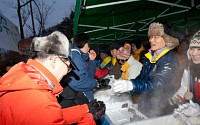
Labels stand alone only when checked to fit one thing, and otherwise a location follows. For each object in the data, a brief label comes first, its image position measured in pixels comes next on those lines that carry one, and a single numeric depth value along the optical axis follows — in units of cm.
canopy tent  382
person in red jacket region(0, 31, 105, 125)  77
